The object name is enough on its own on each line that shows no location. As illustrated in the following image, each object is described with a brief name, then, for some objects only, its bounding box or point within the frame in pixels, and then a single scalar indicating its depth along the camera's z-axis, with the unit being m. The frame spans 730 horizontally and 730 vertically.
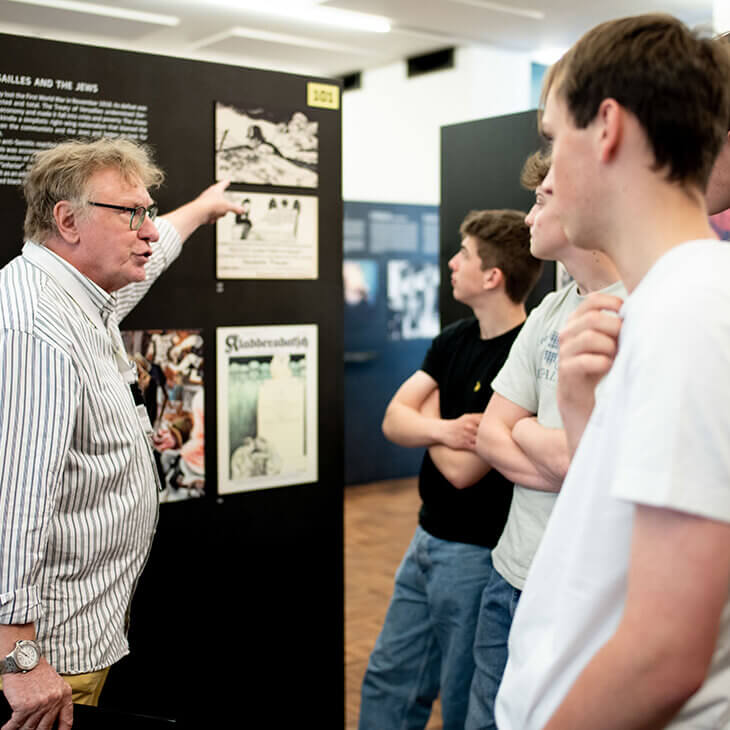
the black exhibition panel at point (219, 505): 2.60
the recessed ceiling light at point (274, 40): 8.78
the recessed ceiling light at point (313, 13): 7.88
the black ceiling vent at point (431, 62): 9.16
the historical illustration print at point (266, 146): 2.79
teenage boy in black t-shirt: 2.51
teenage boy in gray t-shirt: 1.97
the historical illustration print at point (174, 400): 2.66
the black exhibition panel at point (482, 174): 3.28
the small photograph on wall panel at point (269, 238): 2.82
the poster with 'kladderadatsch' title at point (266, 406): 2.84
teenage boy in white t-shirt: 0.81
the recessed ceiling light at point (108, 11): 7.76
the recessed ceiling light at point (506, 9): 7.56
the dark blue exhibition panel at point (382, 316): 7.59
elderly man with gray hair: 1.76
